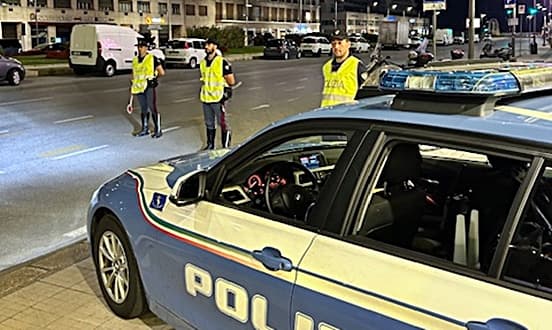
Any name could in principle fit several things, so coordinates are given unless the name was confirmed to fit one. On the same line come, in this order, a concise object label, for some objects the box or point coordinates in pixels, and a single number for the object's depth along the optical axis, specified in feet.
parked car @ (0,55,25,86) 77.25
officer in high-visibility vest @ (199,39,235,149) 33.68
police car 7.08
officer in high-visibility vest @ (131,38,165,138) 39.42
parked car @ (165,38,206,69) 114.52
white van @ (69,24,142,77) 93.71
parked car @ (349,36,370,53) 186.09
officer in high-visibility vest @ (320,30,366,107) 23.27
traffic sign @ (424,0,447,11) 57.82
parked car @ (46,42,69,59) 130.91
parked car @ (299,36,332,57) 166.91
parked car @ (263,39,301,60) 148.97
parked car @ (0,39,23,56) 130.99
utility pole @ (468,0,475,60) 64.85
